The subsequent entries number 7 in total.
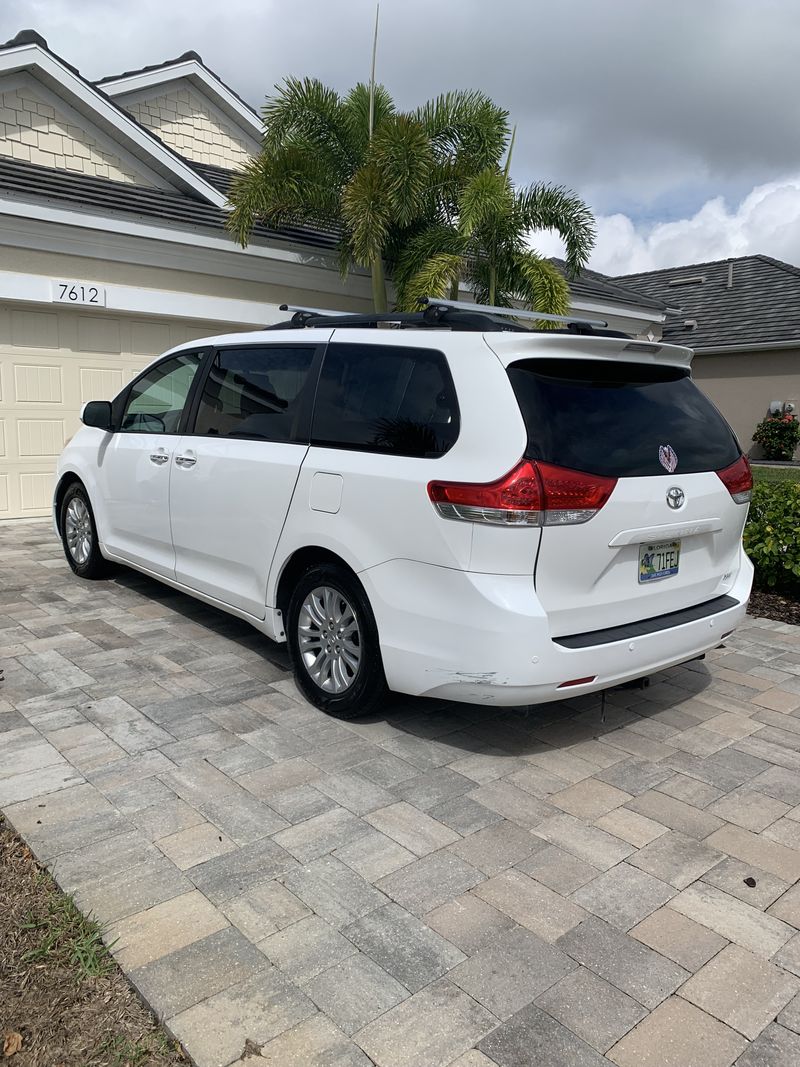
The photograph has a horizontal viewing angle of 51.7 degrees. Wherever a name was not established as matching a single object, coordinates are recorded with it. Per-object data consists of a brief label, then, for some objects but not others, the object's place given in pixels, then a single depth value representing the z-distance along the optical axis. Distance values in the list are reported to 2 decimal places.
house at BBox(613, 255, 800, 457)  21.45
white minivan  3.15
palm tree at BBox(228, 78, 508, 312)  9.91
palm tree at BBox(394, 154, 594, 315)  9.94
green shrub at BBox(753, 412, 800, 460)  21.00
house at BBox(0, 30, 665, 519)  8.84
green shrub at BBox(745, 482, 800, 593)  6.42
